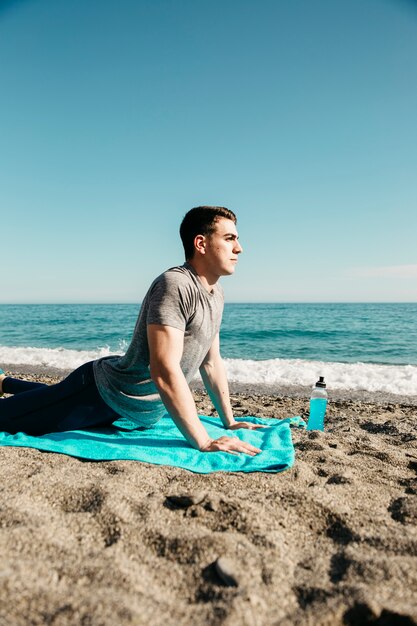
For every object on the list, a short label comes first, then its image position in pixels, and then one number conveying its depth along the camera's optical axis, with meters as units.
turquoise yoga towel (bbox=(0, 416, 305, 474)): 2.86
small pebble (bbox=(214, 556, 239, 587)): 1.62
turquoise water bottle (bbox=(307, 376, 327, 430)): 4.42
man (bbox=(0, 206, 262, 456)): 2.92
